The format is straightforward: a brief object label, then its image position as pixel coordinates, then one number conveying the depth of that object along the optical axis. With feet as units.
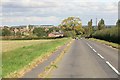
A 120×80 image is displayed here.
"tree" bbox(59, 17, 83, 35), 277.96
